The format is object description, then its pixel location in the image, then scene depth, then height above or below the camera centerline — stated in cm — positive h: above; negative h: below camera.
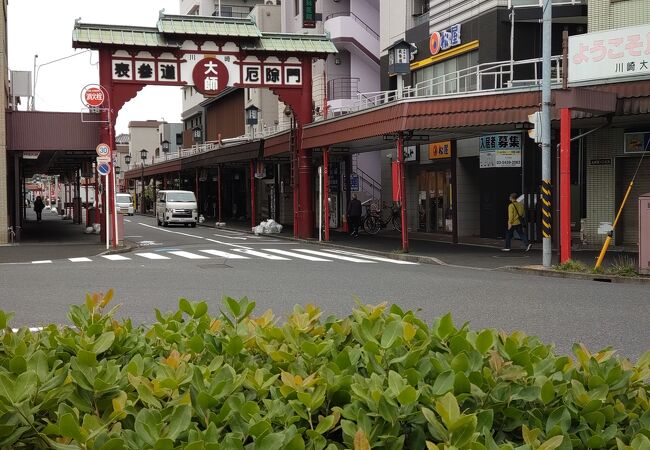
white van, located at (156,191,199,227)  4434 -65
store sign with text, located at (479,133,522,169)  2636 +156
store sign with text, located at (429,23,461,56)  2877 +623
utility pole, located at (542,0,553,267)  1738 +143
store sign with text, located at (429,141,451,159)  2981 +184
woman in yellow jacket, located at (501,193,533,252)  2258 -76
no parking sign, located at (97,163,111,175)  2553 +101
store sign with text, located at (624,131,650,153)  2206 +150
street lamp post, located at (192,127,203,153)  5700 +495
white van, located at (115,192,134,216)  5443 -10
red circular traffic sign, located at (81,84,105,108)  2600 +365
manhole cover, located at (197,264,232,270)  1858 -177
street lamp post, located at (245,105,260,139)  4081 +451
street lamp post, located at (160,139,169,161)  7088 +495
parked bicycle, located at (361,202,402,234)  3422 -114
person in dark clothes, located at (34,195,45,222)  5962 -67
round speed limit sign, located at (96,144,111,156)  2595 +171
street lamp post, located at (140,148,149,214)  7081 +179
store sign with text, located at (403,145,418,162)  3294 +186
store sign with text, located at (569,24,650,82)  1738 +336
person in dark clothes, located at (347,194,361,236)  3231 -83
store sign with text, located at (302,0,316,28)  3859 +965
